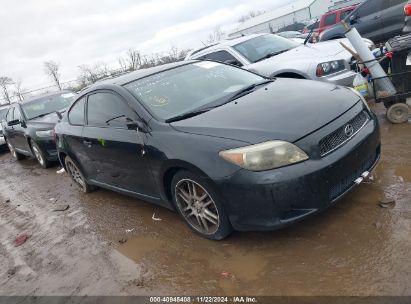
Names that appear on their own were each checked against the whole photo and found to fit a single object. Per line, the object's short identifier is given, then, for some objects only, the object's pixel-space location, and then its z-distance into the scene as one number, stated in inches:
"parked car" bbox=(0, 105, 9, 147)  524.4
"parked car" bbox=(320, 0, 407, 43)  433.0
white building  2518.5
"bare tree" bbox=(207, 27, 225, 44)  2849.4
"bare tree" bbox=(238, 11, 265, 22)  4410.2
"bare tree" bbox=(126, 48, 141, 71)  1492.4
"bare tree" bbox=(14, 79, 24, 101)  1449.9
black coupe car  121.5
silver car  255.6
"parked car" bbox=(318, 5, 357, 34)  639.1
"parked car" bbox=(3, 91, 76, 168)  335.6
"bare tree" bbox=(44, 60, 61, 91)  2012.8
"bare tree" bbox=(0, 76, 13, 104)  1811.5
